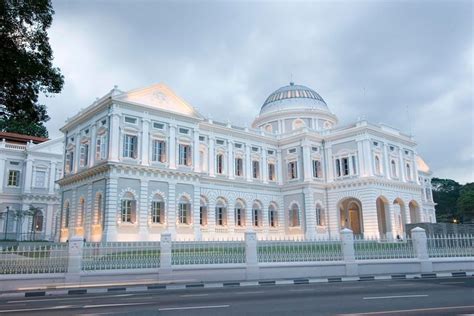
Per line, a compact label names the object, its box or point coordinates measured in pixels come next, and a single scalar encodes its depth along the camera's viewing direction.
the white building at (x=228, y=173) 26.42
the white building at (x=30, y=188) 38.59
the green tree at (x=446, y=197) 69.39
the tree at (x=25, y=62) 11.13
